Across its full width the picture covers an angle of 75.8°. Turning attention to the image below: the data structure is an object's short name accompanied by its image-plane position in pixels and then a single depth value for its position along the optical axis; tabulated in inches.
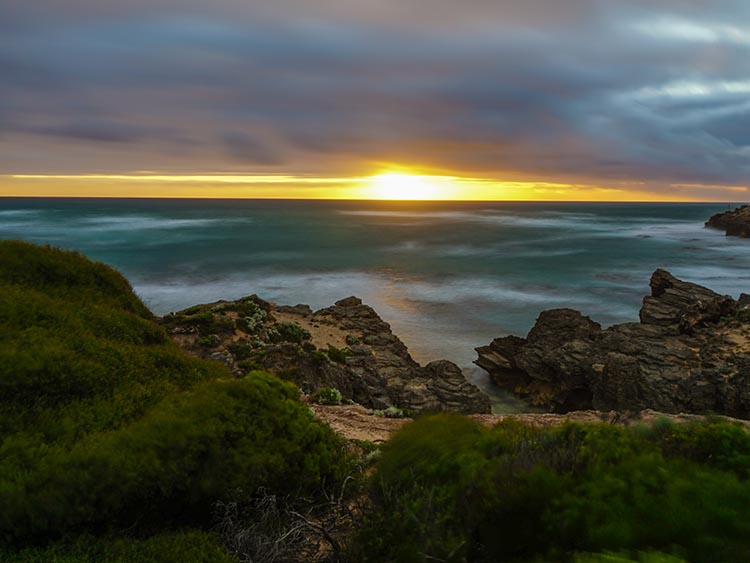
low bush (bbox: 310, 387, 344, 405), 466.6
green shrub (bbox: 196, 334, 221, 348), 615.2
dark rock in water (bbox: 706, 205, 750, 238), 3752.5
